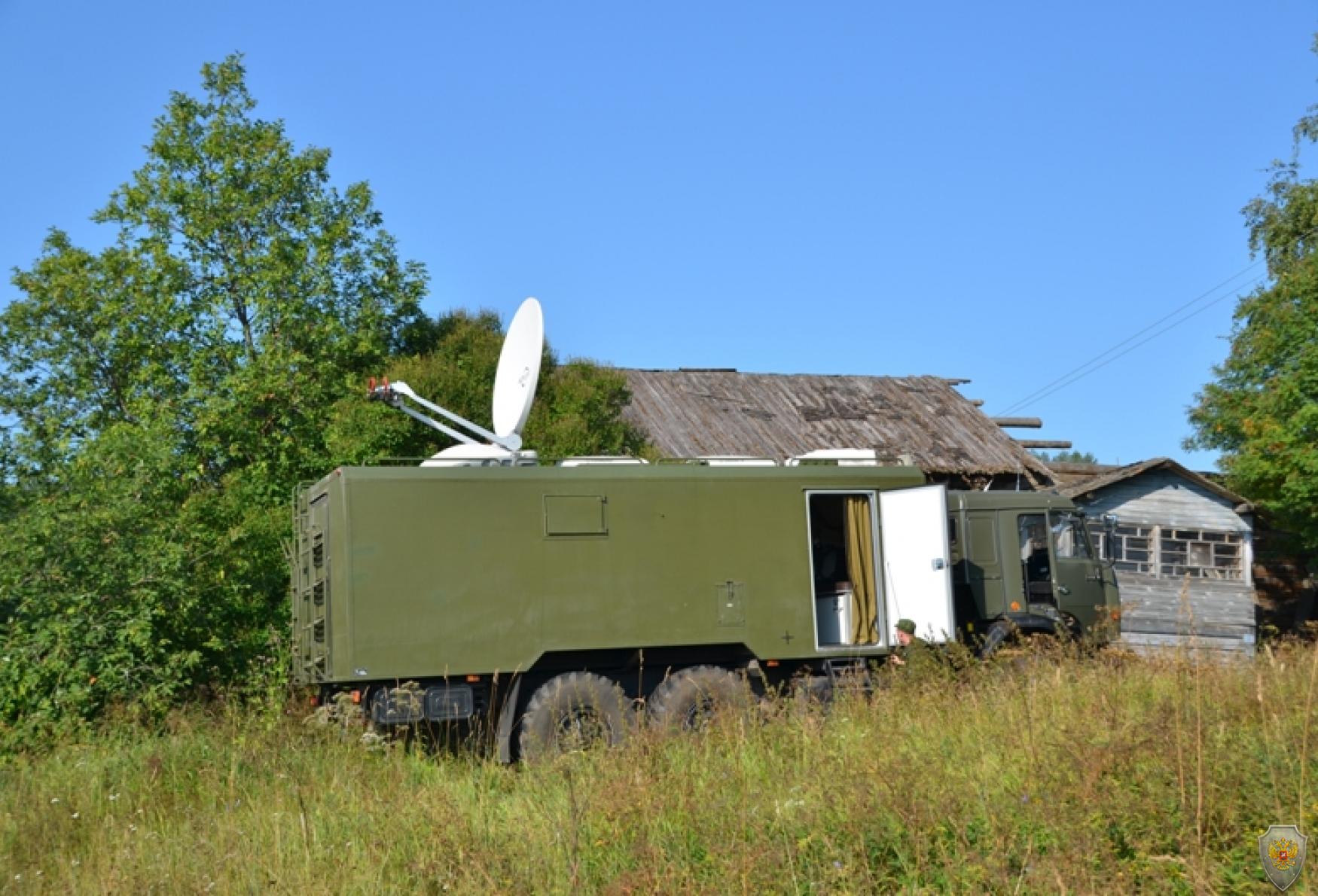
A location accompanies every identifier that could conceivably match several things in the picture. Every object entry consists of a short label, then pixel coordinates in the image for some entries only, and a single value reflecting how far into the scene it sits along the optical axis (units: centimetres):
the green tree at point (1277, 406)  2483
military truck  1125
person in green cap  1244
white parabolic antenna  1297
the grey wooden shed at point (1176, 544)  2819
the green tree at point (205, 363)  1398
